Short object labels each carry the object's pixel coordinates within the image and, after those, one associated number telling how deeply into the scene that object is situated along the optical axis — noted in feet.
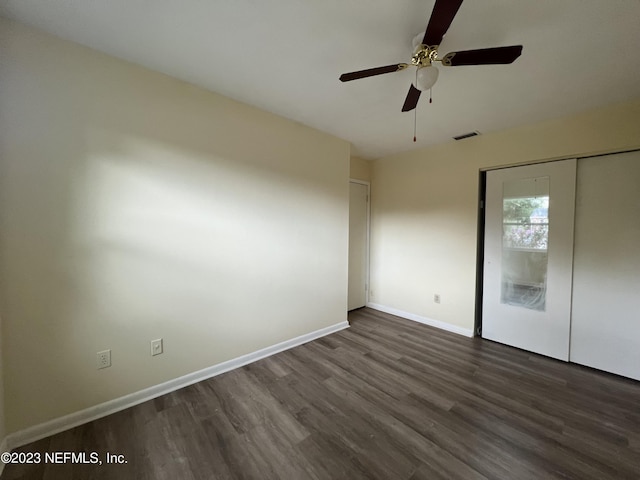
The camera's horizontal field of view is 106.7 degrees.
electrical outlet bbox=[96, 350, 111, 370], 5.37
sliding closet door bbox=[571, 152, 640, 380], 6.97
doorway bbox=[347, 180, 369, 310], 12.46
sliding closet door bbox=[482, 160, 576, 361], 7.94
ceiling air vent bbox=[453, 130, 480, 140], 9.14
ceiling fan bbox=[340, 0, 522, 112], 3.50
